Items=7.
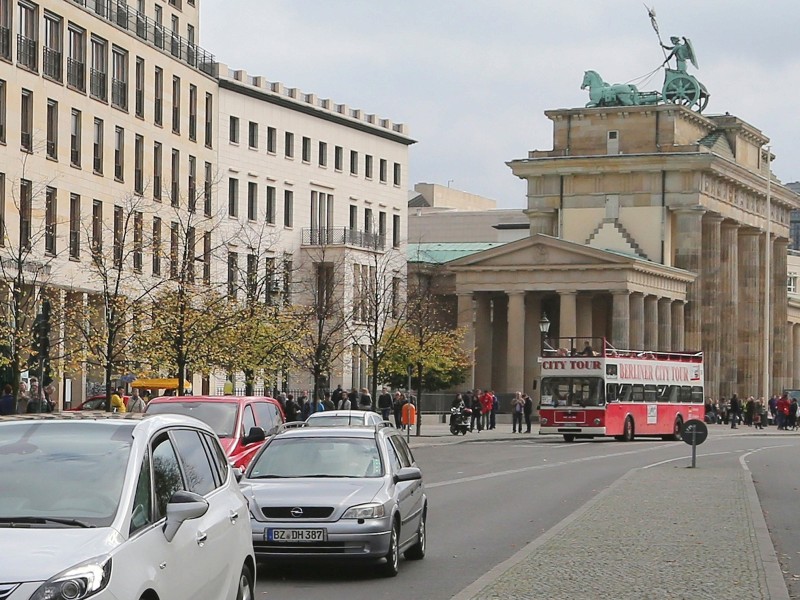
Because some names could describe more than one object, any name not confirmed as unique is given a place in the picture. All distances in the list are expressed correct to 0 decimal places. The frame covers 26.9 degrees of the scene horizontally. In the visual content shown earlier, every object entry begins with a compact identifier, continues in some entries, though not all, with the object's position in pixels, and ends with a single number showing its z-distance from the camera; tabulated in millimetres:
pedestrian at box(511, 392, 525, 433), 71250
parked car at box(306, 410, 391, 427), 37250
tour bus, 60656
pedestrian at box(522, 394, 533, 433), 70719
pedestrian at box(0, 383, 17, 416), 36219
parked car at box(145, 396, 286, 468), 24047
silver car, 15734
